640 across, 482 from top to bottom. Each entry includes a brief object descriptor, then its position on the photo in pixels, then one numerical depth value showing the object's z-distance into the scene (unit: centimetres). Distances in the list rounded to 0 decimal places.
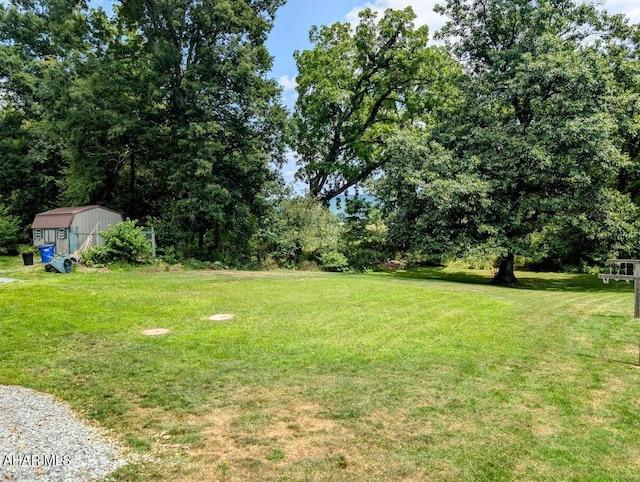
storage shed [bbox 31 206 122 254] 1803
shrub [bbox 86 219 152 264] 1611
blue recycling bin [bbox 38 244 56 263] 1628
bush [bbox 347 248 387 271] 2205
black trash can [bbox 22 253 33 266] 1628
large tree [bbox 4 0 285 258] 1942
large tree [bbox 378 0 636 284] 1555
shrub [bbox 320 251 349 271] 2145
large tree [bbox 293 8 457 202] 2384
